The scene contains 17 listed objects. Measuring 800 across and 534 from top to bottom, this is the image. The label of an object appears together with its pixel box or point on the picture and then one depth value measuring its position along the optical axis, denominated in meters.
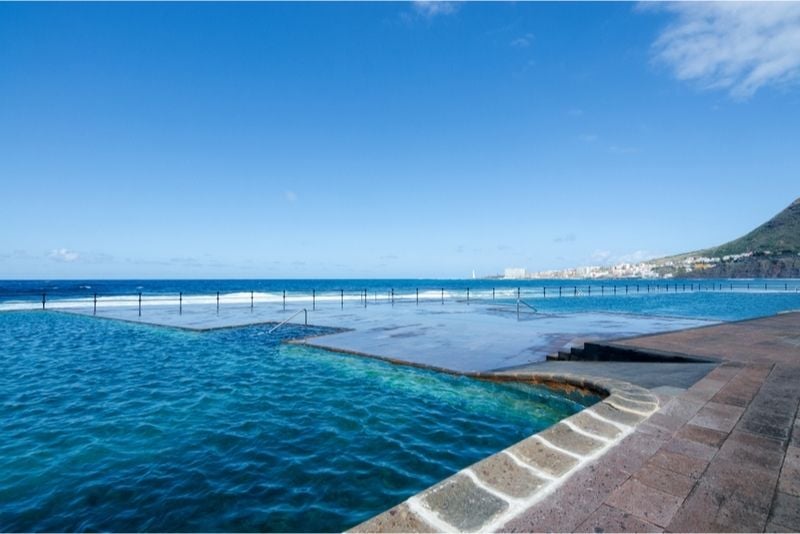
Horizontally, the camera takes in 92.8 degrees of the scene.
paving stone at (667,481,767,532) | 2.27
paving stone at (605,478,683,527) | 2.38
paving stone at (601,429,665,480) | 3.05
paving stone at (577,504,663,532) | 2.26
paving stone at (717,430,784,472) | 3.04
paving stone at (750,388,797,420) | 4.16
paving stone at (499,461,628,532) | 2.31
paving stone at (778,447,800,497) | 2.69
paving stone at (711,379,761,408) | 4.57
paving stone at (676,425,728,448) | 3.45
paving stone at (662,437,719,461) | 3.20
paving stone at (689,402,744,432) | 3.83
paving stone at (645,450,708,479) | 2.93
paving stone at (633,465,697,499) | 2.66
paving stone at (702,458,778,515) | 2.55
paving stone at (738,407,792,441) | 3.61
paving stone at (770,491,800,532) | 2.31
